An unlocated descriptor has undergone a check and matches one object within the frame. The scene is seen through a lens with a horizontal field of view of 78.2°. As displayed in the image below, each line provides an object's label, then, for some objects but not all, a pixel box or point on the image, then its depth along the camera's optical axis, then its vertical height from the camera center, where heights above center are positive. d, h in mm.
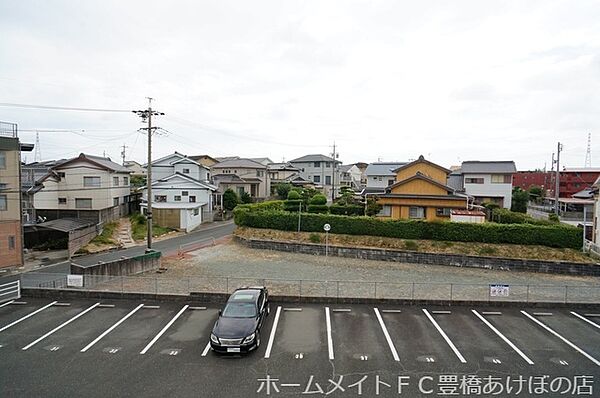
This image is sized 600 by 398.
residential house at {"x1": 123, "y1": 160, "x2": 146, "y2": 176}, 81125 +3381
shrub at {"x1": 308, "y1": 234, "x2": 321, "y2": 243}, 26109 -3750
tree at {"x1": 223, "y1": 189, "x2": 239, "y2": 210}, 42844 -1888
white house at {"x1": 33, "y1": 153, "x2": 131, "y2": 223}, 31922 -874
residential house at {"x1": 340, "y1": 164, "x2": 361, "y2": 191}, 74750 +2049
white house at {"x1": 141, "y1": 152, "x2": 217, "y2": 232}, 34406 -1856
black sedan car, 10703 -4366
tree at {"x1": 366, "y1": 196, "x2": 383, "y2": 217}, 30734 -1736
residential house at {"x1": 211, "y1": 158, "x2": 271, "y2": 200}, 46031 +833
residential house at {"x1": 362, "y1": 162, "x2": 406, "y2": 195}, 44562 +1258
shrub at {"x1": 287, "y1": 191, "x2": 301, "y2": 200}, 33156 -1004
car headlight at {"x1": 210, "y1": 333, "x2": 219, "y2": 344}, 10766 -4564
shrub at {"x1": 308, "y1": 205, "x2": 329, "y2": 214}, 30953 -2002
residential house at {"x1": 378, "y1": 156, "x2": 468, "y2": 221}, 30234 -1056
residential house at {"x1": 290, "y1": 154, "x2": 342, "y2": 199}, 65125 +2733
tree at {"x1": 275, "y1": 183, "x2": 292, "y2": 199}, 51022 -743
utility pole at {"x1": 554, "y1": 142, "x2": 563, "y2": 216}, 35134 +2593
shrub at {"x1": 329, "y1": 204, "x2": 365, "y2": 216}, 32481 -2135
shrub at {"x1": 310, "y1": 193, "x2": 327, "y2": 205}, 32125 -1297
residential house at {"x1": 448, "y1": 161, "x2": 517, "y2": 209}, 38125 +643
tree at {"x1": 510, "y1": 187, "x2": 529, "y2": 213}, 38688 -1393
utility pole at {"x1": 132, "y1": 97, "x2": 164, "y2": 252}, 22078 +3160
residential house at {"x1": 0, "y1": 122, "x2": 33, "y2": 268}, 21562 -1247
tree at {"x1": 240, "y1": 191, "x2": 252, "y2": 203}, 45844 -1744
